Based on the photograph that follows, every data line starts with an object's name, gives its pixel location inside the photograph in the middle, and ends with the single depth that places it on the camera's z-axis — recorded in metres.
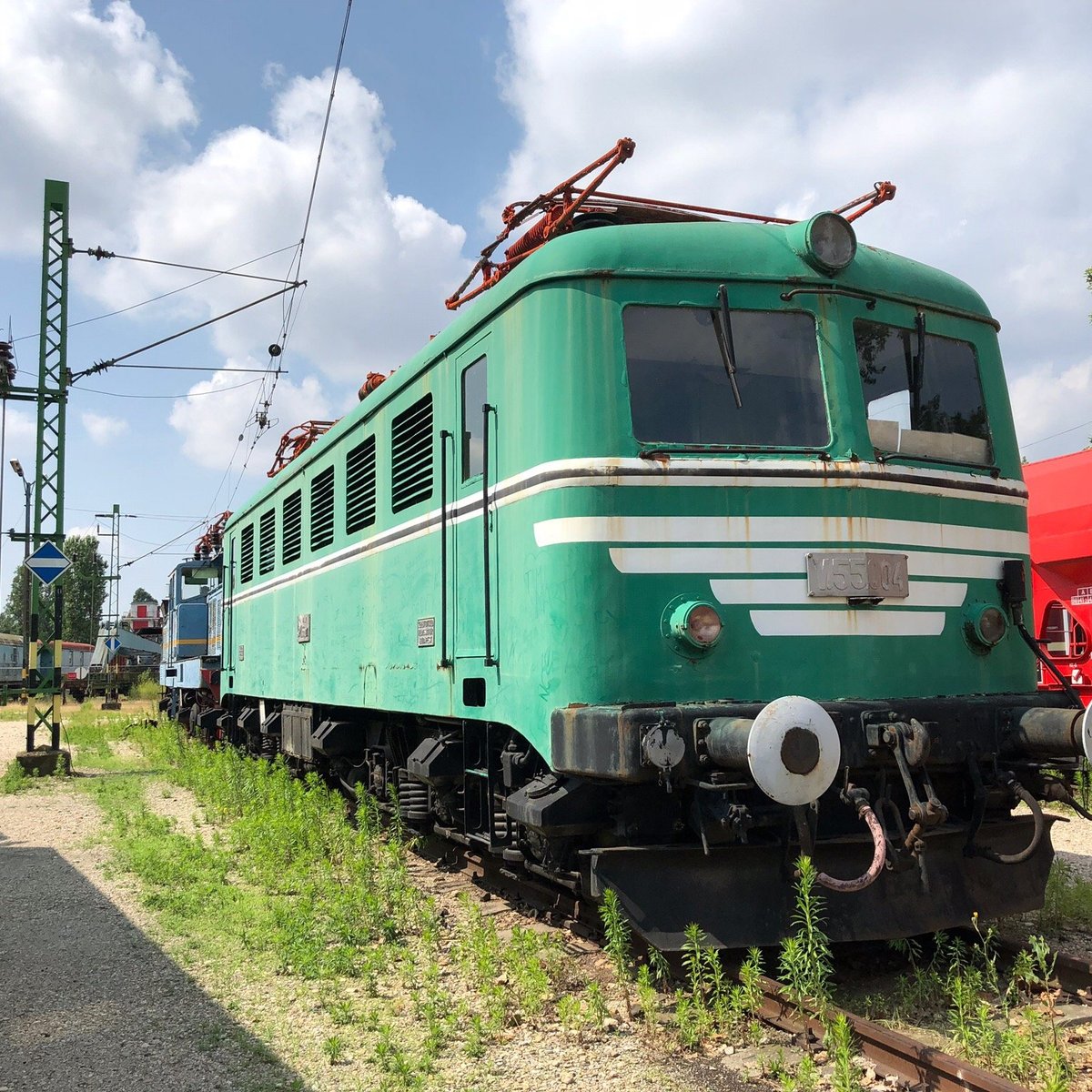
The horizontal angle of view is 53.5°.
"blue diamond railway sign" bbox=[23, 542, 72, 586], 13.82
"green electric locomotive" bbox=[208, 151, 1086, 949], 4.59
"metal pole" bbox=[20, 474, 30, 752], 14.27
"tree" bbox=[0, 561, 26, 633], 103.25
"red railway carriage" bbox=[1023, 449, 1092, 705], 10.21
